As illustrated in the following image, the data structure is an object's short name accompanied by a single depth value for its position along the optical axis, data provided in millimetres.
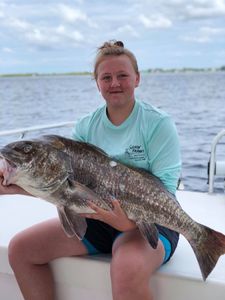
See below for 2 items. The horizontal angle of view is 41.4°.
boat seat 1543
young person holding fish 1605
